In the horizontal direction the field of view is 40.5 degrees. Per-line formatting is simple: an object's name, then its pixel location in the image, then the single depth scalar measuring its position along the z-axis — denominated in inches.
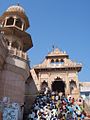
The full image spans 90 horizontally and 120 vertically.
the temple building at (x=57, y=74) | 736.4
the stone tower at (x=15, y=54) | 430.3
